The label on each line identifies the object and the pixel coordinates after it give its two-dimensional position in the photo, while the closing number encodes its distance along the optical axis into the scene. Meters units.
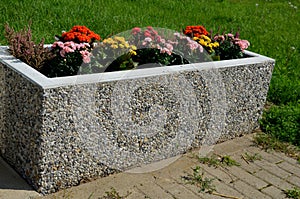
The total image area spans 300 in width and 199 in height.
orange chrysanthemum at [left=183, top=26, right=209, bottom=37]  4.45
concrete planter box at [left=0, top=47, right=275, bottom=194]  3.08
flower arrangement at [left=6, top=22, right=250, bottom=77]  3.44
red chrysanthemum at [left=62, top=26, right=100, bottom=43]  3.64
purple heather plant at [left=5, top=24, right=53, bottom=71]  3.45
